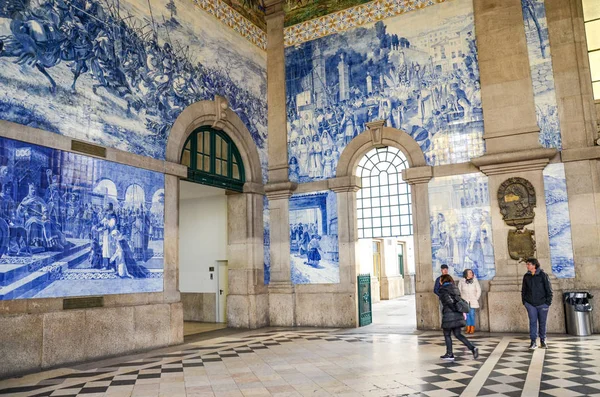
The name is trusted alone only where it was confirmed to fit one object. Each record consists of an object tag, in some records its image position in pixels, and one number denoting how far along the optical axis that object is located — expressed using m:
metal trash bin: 10.20
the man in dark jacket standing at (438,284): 8.18
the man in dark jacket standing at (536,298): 8.77
